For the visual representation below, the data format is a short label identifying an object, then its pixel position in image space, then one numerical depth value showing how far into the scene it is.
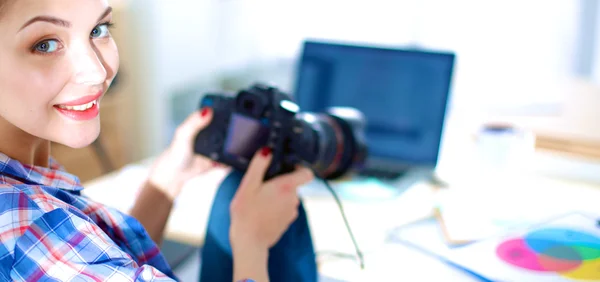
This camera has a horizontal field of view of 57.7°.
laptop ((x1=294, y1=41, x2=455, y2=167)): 1.21
